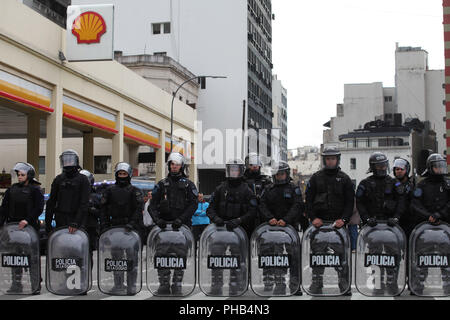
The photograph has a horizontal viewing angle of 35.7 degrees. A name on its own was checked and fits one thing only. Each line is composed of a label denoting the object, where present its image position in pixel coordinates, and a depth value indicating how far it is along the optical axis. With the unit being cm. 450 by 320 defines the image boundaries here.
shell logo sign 2611
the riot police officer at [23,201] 1067
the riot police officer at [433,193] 1018
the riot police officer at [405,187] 1048
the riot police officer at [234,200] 1067
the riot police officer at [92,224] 1131
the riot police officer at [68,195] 1064
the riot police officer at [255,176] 1168
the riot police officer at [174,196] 1059
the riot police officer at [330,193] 1023
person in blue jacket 1680
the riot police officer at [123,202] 1062
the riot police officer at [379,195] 1036
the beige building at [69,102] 2281
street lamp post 3931
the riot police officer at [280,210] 1003
